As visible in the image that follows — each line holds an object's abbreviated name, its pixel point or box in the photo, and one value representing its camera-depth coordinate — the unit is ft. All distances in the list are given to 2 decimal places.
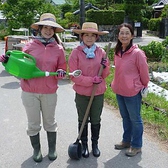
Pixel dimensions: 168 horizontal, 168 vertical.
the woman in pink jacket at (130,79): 10.12
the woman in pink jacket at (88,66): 9.89
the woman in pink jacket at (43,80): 9.80
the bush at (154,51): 31.27
